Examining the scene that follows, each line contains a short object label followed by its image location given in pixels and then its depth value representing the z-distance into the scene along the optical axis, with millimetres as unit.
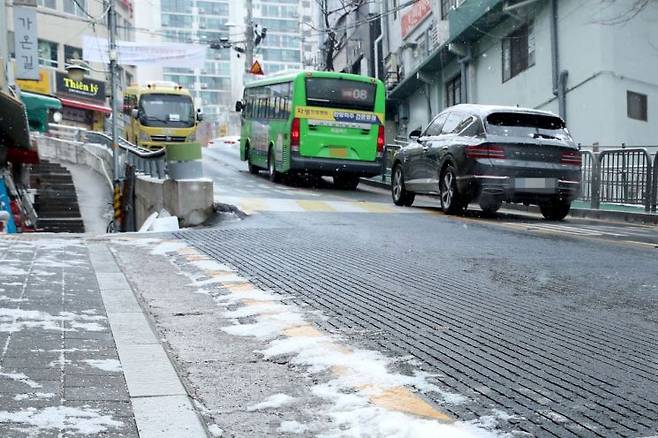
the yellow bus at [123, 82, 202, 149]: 31188
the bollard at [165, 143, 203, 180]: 11781
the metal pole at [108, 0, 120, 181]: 22817
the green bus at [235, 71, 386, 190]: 19547
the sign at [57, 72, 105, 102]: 47800
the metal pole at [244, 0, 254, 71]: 39656
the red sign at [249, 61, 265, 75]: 35094
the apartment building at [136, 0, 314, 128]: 138875
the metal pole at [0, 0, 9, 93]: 16047
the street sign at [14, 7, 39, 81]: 24234
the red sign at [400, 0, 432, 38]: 32875
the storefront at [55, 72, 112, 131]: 48188
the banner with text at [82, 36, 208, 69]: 30625
